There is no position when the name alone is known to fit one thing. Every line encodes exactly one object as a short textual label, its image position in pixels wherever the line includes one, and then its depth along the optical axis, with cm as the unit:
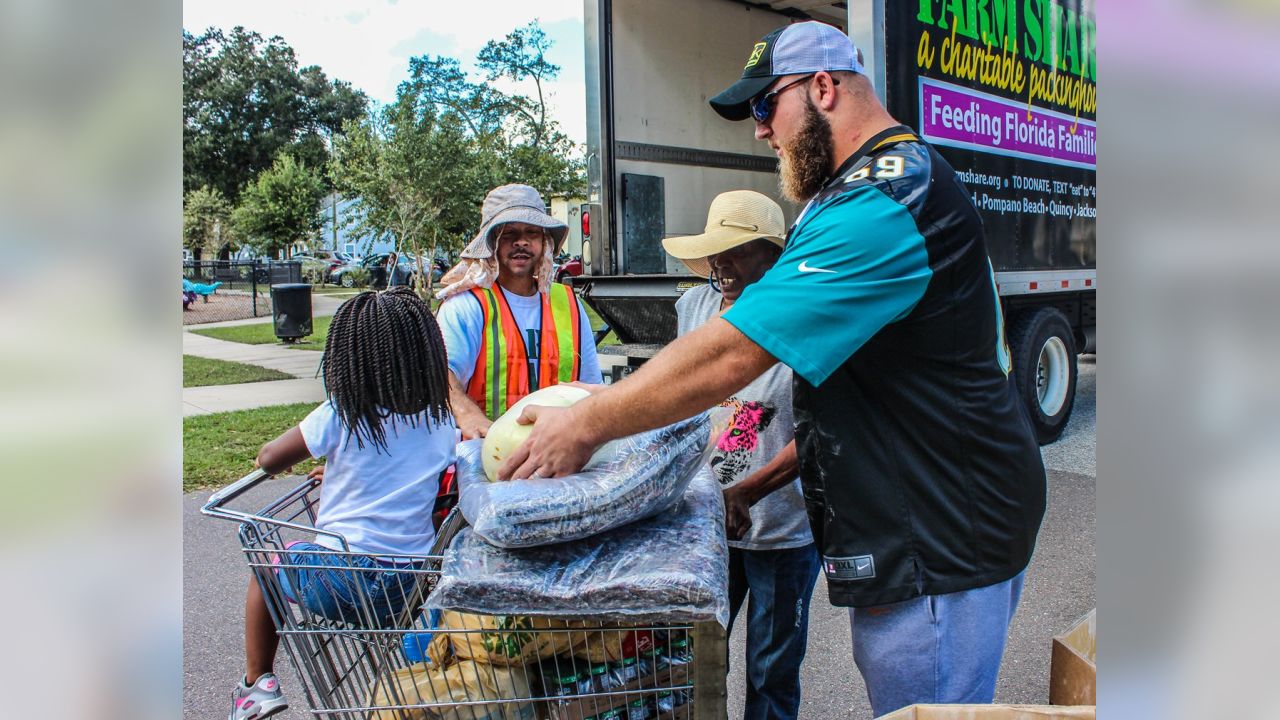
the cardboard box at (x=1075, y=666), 221
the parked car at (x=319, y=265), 3544
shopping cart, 160
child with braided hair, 256
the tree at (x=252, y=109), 5603
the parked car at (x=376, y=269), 2914
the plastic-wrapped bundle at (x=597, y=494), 149
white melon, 176
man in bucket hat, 342
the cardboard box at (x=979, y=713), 156
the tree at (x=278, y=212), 4112
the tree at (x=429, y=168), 2242
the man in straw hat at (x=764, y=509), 255
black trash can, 1517
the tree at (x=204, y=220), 4003
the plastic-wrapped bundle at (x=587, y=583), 145
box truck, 646
